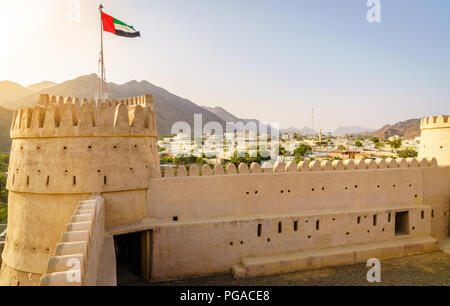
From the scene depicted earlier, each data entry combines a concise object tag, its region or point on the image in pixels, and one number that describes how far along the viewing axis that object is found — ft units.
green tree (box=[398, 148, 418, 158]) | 172.56
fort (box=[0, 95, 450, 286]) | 31.58
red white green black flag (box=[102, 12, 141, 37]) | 48.65
